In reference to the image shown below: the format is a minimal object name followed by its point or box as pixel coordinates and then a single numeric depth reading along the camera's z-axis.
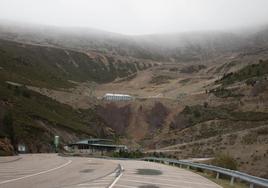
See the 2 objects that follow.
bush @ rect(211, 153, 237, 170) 39.91
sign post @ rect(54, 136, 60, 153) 86.81
